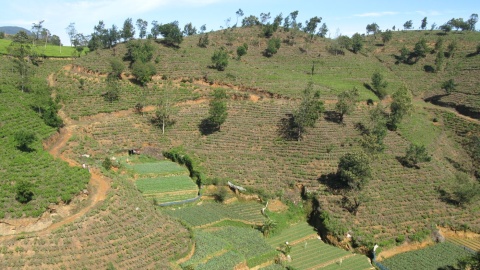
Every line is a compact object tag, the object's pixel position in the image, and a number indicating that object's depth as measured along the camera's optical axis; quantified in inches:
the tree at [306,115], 2166.6
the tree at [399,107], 2372.0
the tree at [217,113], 2250.2
